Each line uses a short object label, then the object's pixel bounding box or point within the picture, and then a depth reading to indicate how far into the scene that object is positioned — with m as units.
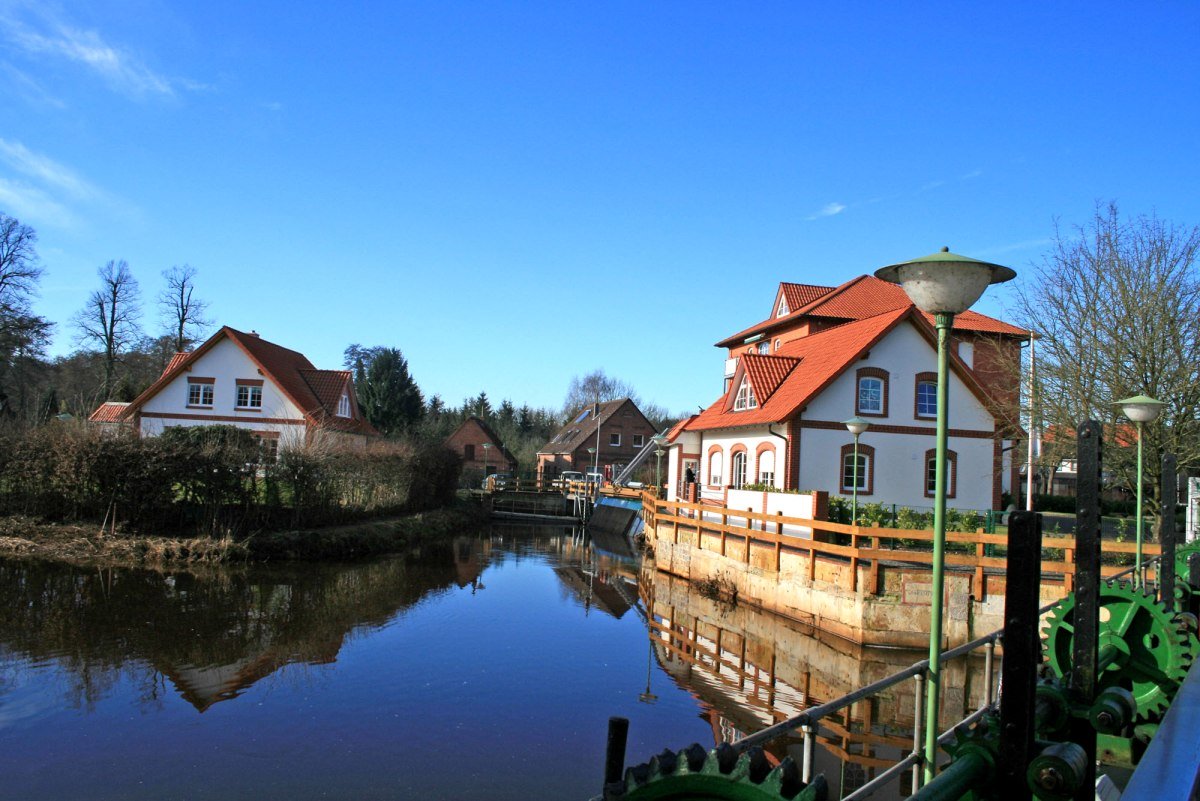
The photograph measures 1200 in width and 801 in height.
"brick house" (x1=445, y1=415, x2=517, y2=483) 67.62
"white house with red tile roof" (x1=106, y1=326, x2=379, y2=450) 38.12
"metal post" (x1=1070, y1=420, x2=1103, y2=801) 4.00
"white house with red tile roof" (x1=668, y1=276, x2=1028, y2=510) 25.69
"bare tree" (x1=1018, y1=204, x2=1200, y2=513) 18.83
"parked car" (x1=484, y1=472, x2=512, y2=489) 49.27
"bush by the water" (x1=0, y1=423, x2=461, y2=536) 21.39
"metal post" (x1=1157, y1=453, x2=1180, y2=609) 7.16
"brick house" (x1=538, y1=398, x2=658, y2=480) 64.31
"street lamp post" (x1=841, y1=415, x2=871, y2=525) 18.75
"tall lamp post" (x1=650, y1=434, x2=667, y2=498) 37.22
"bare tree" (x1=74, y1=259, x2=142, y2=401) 46.16
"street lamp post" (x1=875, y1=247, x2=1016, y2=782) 4.80
